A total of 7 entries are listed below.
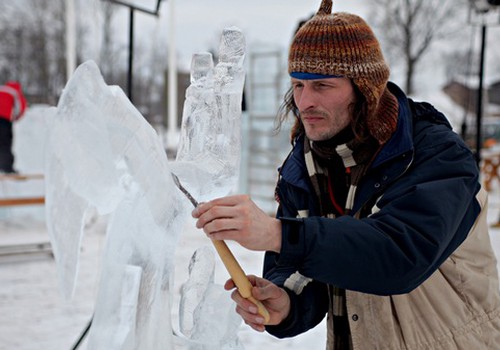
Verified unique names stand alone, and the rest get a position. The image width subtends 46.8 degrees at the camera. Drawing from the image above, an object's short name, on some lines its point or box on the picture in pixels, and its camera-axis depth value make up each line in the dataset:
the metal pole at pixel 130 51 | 3.17
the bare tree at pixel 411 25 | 22.59
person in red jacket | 7.68
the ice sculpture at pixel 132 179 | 1.08
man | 1.14
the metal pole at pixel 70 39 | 9.73
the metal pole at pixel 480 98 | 4.94
